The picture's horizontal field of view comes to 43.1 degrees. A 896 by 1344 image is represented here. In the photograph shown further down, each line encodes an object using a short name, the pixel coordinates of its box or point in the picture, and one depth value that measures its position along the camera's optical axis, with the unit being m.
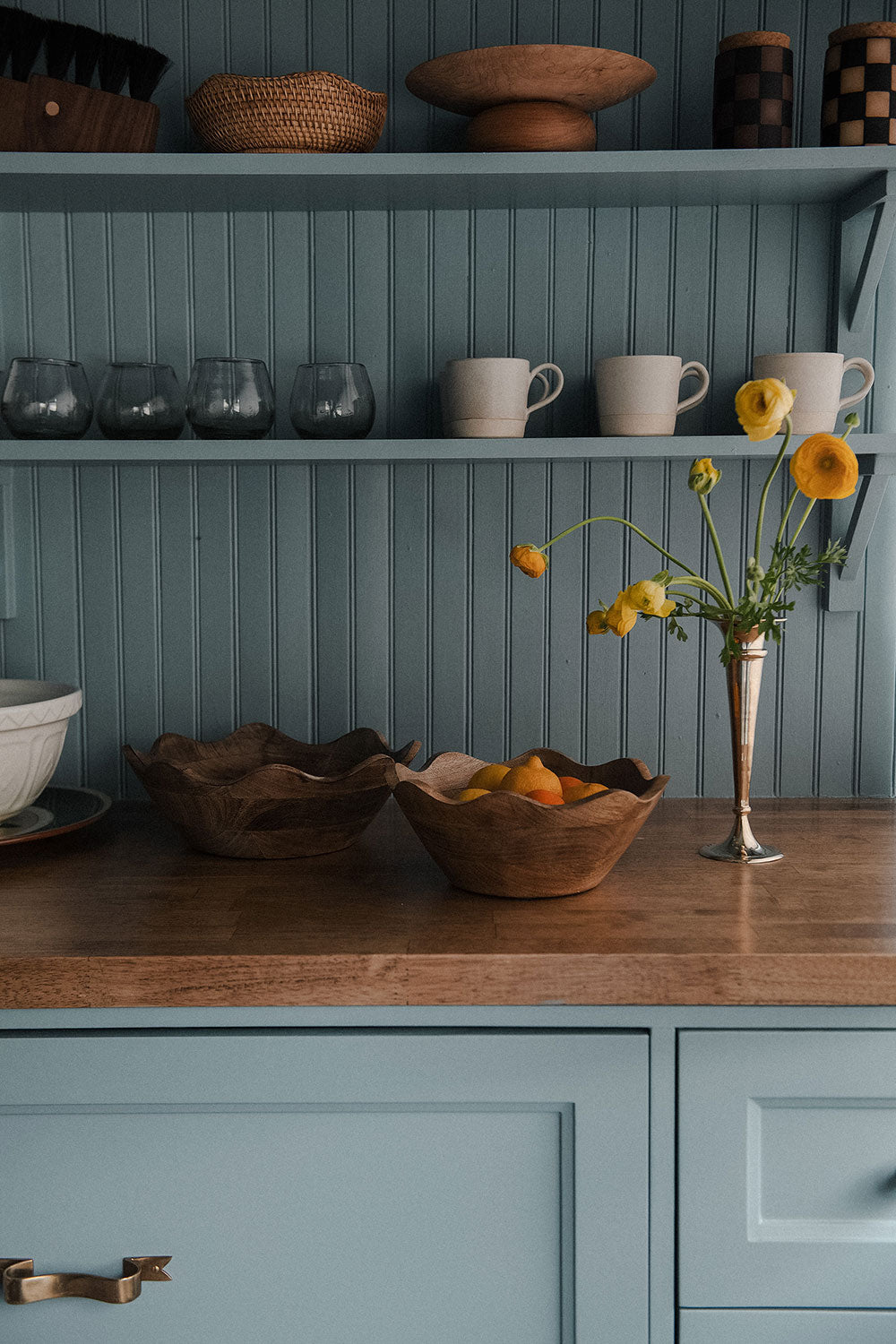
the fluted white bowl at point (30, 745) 1.33
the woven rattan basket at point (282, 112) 1.41
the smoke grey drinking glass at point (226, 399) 1.47
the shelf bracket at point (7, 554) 1.67
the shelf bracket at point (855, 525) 1.52
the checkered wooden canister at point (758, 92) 1.45
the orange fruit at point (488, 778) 1.28
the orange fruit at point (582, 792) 1.24
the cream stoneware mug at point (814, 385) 1.46
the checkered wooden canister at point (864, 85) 1.42
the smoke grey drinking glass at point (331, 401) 1.49
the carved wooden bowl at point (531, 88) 1.39
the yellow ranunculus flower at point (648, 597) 1.25
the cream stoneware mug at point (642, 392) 1.48
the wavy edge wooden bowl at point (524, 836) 1.14
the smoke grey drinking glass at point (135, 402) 1.49
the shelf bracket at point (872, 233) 1.45
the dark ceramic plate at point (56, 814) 1.38
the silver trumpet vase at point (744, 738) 1.35
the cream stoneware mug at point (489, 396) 1.47
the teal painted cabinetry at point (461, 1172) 1.05
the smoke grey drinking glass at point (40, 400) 1.47
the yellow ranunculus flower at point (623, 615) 1.26
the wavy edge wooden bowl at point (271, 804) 1.32
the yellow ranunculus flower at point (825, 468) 1.21
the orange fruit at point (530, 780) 1.23
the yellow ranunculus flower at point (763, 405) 1.22
